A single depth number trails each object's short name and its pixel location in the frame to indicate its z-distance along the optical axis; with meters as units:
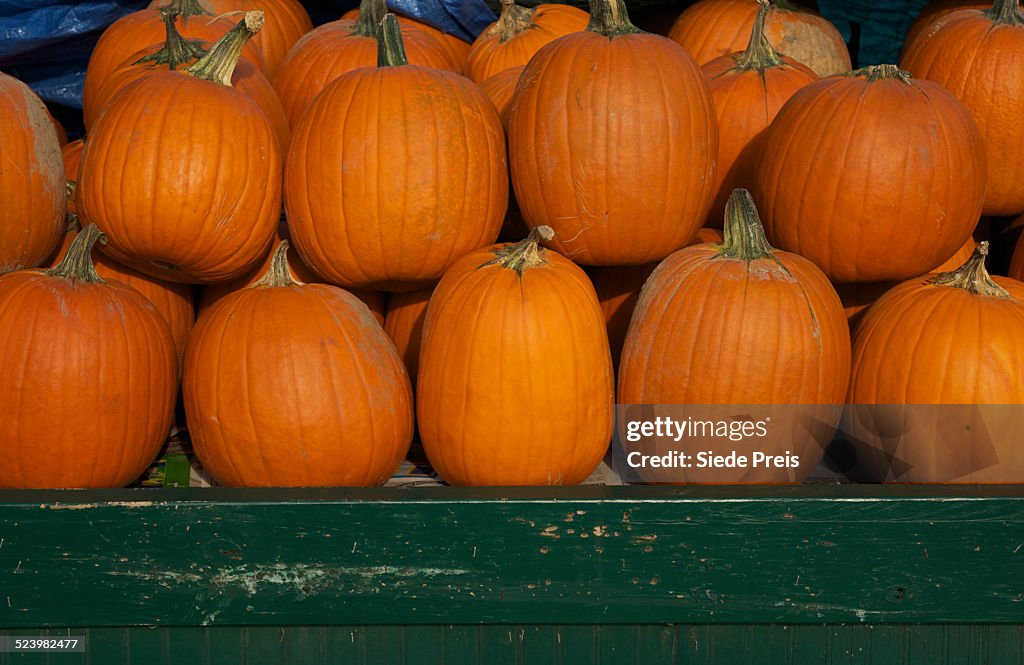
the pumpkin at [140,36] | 2.99
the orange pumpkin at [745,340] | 2.15
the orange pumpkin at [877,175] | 2.35
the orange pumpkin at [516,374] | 2.11
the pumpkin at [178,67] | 2.69
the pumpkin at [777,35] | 3.22
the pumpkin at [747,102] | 2.75
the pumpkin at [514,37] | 3.21
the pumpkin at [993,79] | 2.70
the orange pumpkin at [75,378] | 2.10
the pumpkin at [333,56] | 2.99
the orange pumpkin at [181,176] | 2.31
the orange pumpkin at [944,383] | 2.15
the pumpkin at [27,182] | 2.41
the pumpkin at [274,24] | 3.32
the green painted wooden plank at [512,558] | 1.80
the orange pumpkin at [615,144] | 2.34
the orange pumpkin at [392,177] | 2.36
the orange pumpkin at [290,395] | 2.13
